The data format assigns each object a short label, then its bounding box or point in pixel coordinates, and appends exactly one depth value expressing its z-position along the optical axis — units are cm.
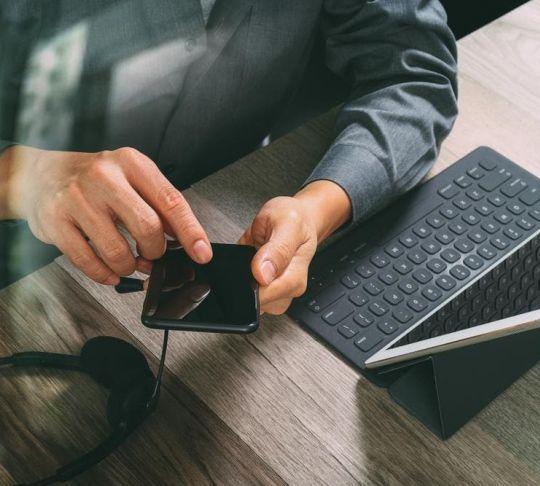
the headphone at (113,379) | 60
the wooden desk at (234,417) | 63
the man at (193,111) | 67
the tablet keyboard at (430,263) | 73
